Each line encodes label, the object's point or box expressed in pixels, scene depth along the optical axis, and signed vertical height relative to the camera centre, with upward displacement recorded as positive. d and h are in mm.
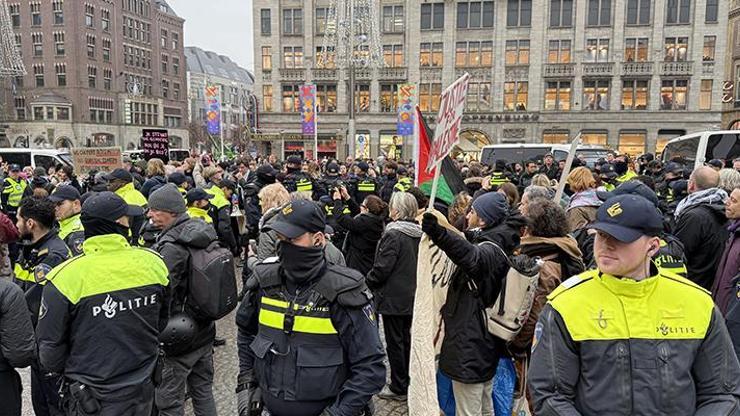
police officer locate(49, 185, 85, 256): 4745 -634
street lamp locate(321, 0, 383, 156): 21984 +5441
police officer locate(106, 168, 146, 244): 6859 -523
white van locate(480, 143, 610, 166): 20453 -102
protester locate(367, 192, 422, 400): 5020 -1291
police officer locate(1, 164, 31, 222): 11250 -981
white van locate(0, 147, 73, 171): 20188 -412
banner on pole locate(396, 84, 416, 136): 27377 +2178
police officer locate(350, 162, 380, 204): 9391 -723
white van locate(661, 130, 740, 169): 14164 +119
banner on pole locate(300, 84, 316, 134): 26891 +2135
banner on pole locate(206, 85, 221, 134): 30167 +2230
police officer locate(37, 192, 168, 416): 3043 -1049
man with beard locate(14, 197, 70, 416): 3959 -855
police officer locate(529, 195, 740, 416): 2137 -812
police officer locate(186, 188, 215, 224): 6434 -675
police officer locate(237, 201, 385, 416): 2746 -1008
